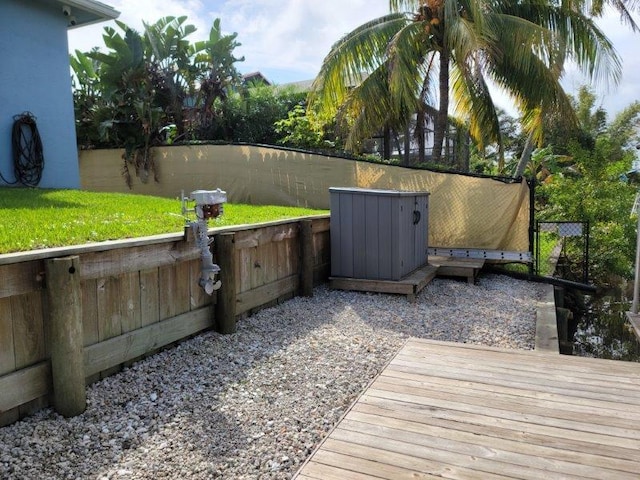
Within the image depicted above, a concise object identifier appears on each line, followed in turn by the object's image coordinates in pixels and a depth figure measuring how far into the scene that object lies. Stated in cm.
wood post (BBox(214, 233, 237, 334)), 424
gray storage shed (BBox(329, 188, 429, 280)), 601
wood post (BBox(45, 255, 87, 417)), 271
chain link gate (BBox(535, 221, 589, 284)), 761
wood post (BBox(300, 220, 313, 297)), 572
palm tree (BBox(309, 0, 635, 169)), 925
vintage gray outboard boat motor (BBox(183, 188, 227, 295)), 382
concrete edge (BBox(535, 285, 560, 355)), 446
